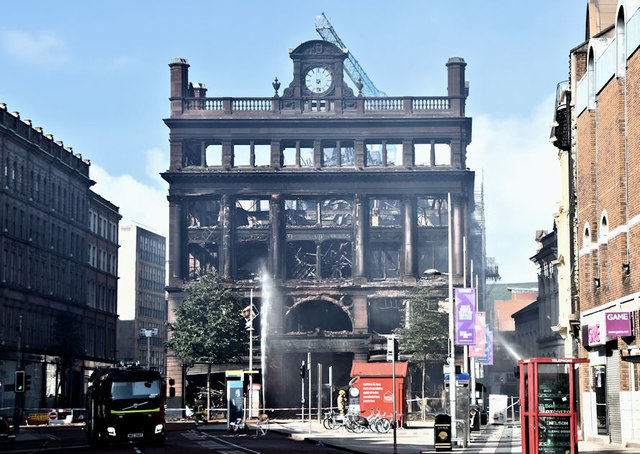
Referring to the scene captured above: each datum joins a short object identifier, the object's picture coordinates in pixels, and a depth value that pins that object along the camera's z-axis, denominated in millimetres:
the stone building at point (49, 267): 95625
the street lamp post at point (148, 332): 161725
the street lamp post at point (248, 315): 91438
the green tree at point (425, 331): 91000
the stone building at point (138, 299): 175250
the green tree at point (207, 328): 93062
